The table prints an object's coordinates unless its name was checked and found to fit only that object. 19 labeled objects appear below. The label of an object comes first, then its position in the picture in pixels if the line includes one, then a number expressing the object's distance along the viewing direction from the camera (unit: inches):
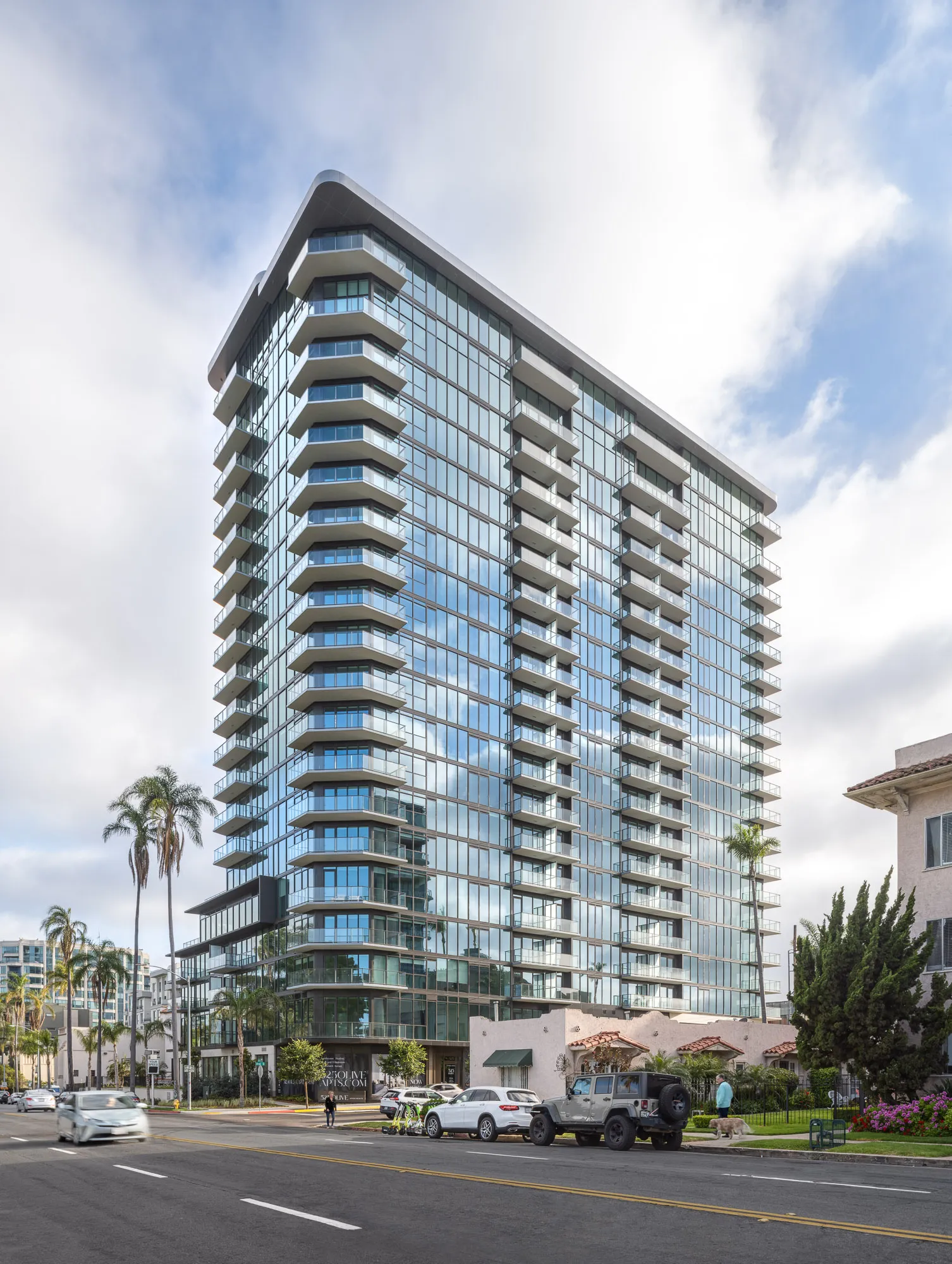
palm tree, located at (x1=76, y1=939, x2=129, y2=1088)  4232.3
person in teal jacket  1481.3
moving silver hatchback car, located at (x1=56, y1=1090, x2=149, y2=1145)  1241.4
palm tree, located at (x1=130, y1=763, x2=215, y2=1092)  3127.5
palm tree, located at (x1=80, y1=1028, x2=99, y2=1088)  4671.5
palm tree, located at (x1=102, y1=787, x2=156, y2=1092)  3196.4
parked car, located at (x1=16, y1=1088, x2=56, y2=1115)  2827.3
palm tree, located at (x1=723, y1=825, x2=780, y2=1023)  4010.8
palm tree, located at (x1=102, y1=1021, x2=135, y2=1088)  5014.8
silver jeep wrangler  1162.0
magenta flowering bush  1131.9
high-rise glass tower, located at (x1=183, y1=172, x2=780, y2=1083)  2965.1
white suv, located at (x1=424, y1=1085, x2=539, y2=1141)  1338.6
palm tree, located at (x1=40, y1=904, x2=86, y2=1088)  4311.0
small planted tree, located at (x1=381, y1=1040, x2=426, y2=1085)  2751.0
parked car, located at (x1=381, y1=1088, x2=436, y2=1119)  1827.0
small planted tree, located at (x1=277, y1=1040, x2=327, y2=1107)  2714.1
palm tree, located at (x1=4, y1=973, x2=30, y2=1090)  5698.8
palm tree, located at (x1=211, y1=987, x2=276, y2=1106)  2913.4
